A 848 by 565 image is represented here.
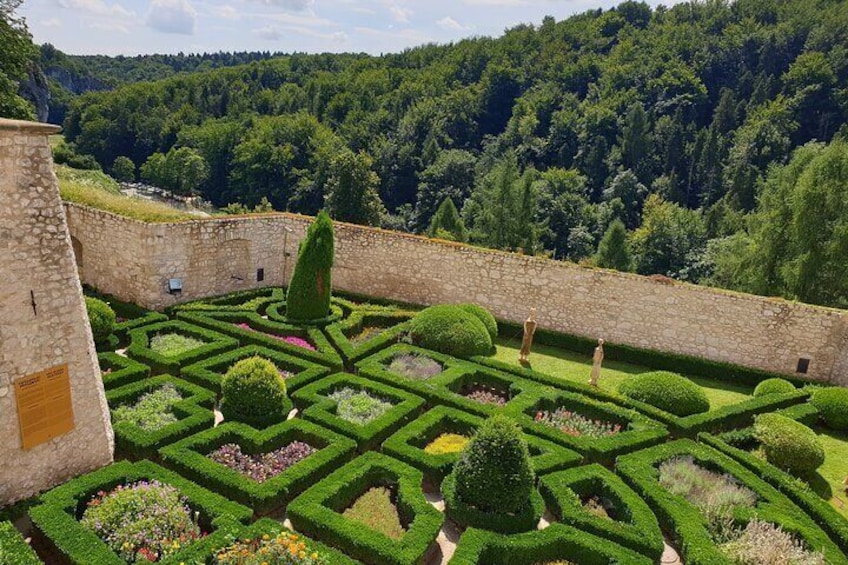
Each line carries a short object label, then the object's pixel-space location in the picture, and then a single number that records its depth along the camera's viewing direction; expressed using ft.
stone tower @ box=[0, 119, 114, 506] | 22.13
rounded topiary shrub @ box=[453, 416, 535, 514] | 24.94
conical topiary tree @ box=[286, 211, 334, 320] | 45.73
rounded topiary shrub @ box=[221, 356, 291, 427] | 30.99
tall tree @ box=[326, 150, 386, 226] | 138.31
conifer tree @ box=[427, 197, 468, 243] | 140.67
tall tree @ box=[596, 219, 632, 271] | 132.98
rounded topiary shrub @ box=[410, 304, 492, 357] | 43.45
